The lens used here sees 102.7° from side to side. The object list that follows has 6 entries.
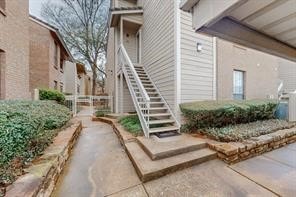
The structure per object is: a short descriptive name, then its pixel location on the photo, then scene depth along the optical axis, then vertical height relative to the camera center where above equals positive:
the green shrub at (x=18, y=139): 1.59 -0.68
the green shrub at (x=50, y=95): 5.95 +0.11
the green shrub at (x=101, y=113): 6.67 -0.92
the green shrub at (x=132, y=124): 3.62 -0.93
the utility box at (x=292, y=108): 4.26 -0.35
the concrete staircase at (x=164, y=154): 2.14 -1.22
